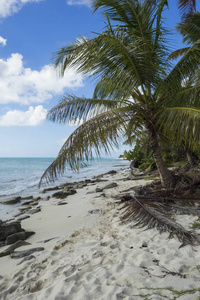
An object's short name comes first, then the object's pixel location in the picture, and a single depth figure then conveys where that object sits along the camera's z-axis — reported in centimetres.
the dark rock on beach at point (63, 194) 985
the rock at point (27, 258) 338
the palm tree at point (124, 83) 512
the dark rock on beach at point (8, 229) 483
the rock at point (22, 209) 816
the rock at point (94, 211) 598
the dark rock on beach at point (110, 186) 1039
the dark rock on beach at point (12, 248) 390
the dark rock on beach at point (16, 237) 454
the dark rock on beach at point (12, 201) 966
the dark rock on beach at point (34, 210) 739
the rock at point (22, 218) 666
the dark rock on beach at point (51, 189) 1223
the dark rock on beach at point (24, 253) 364
